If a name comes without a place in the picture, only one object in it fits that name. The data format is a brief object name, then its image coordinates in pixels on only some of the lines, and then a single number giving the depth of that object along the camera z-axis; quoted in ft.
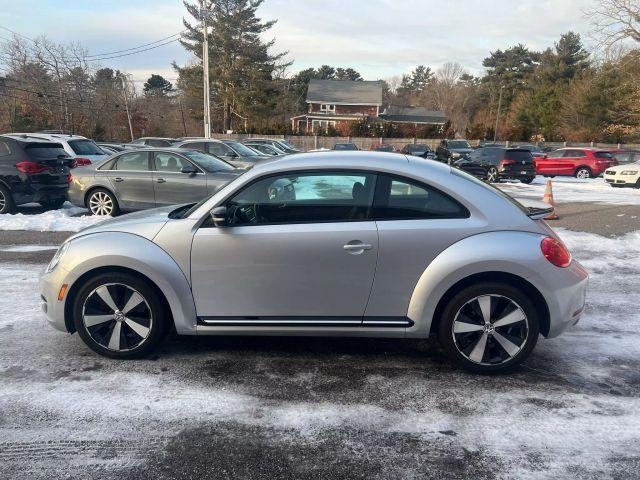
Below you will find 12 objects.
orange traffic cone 41.32
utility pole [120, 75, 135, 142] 177.49
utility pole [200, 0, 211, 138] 98.06
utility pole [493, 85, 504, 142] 229.45
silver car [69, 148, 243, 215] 35.40
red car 82.69
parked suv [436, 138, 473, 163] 78.89
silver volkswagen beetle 12.27
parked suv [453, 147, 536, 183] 72.08
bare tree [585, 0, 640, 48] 109.09
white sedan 66.44
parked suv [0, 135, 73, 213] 36.06
